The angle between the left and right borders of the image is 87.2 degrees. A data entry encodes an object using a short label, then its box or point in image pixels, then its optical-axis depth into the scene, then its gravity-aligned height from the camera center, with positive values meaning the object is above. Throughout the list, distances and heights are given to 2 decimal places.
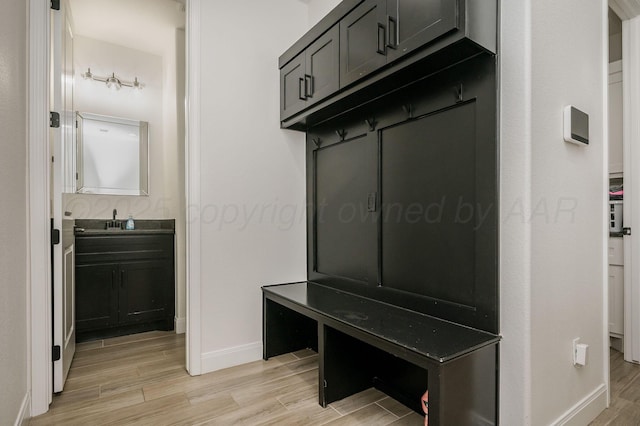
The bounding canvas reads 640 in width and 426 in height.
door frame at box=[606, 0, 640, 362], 2.45 +0.27
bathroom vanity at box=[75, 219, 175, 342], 2.96 -0.65
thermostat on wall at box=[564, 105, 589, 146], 1.55 +0.41
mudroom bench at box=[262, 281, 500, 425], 1.28 -0.67
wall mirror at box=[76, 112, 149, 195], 3.53 +0.62
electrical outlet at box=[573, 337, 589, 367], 1.63 -0.69
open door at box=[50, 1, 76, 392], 2.03 -0.01
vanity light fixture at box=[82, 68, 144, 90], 3.55 +1.43
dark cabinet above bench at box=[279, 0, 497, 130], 1.37 +0.80
